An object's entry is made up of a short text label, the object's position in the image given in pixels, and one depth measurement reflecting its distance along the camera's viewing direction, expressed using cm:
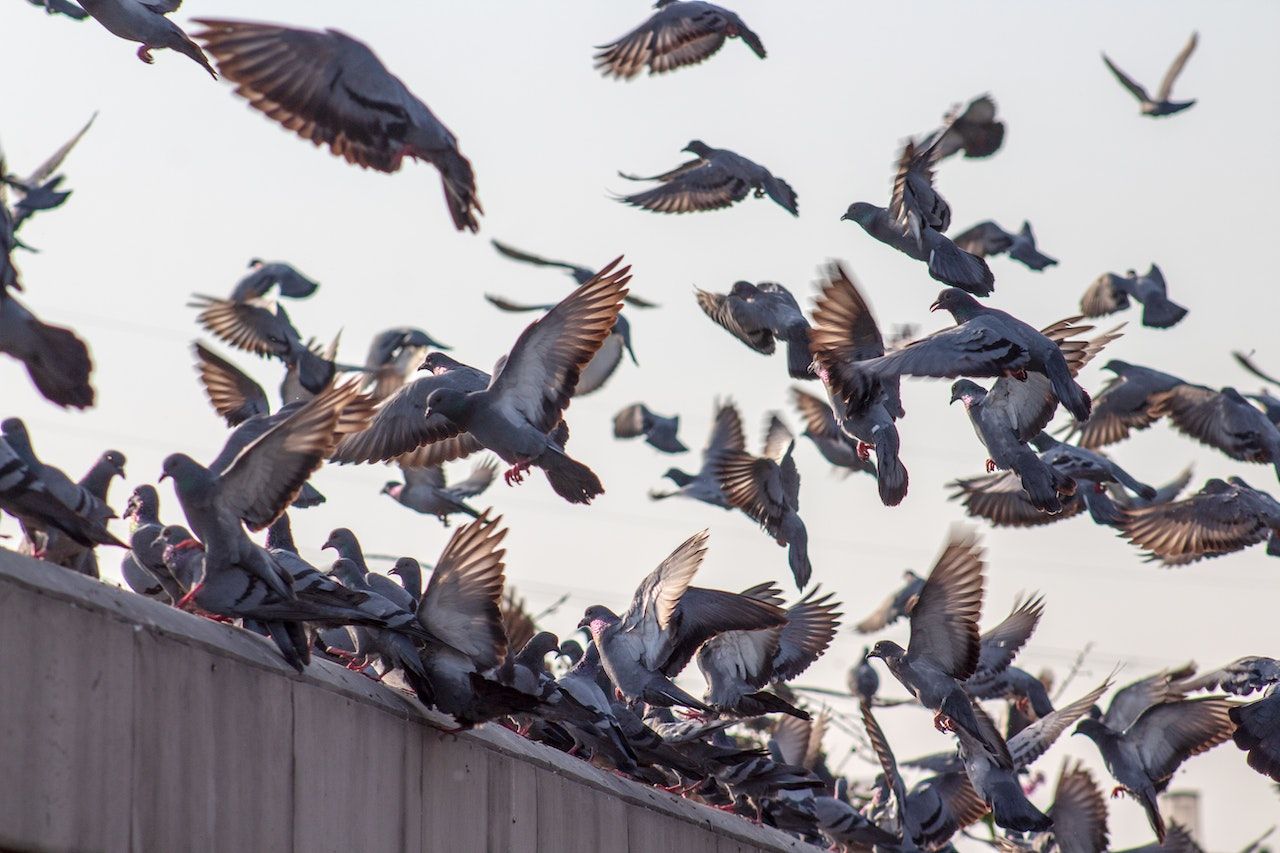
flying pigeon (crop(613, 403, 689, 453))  2306
